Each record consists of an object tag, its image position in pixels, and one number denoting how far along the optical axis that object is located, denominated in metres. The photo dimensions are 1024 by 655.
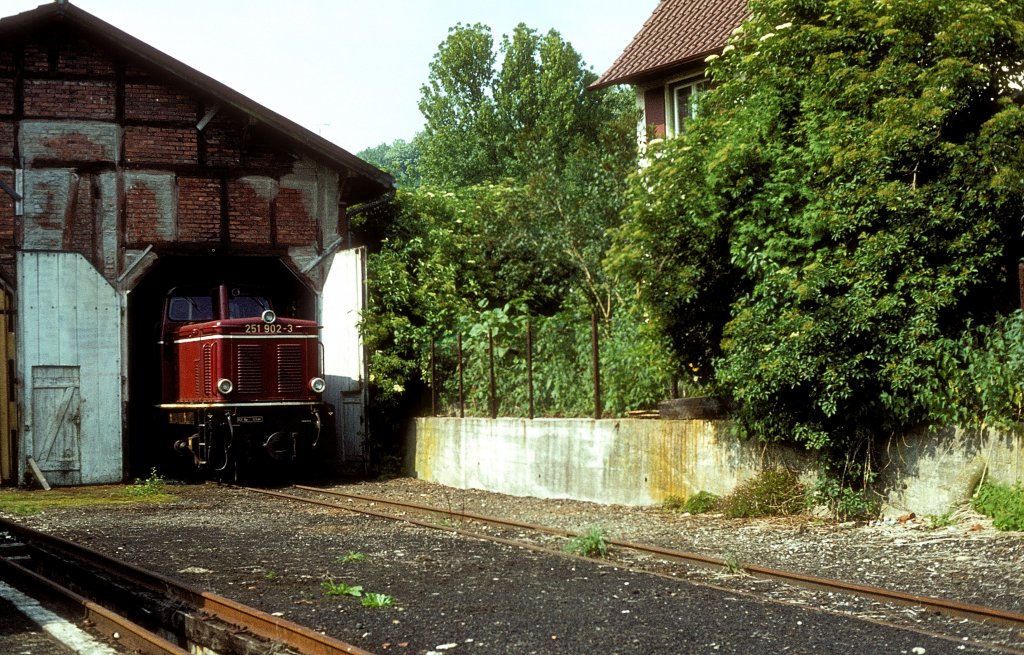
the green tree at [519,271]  16.55
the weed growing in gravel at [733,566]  9.04
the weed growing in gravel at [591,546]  10.21
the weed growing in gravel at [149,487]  18.17
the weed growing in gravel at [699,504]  13.09
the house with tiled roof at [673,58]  24.31
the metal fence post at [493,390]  17.73
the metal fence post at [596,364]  15.05
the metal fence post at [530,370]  16.49
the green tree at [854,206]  11.29
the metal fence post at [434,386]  19.99
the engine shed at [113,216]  19.48
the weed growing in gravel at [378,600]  7.91
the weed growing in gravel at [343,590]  8.34
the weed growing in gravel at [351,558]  10.09
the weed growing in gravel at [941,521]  10.78
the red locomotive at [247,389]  18.55
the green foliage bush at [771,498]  12.38
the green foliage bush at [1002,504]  10.12
